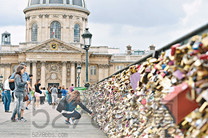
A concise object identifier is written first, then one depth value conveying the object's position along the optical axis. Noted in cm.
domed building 6725
